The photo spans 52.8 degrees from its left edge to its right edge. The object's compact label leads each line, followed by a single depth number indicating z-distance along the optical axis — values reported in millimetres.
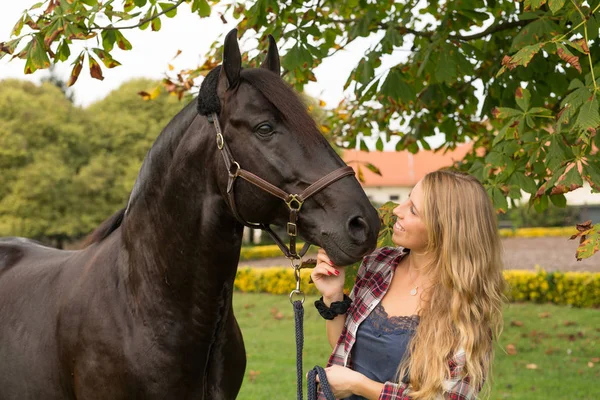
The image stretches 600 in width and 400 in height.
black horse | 1962
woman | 2014
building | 45938
